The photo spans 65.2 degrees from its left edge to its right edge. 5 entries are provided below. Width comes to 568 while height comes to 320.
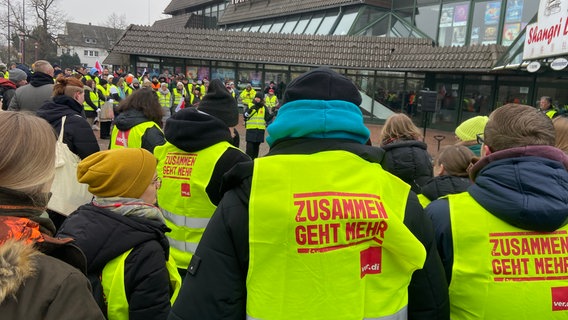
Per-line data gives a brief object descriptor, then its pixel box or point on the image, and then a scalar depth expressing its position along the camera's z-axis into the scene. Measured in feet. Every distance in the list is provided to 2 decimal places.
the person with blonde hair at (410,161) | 12.91
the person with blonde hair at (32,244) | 4.00
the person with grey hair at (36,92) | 20.08
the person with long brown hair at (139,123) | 15.28
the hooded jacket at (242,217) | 5.20
